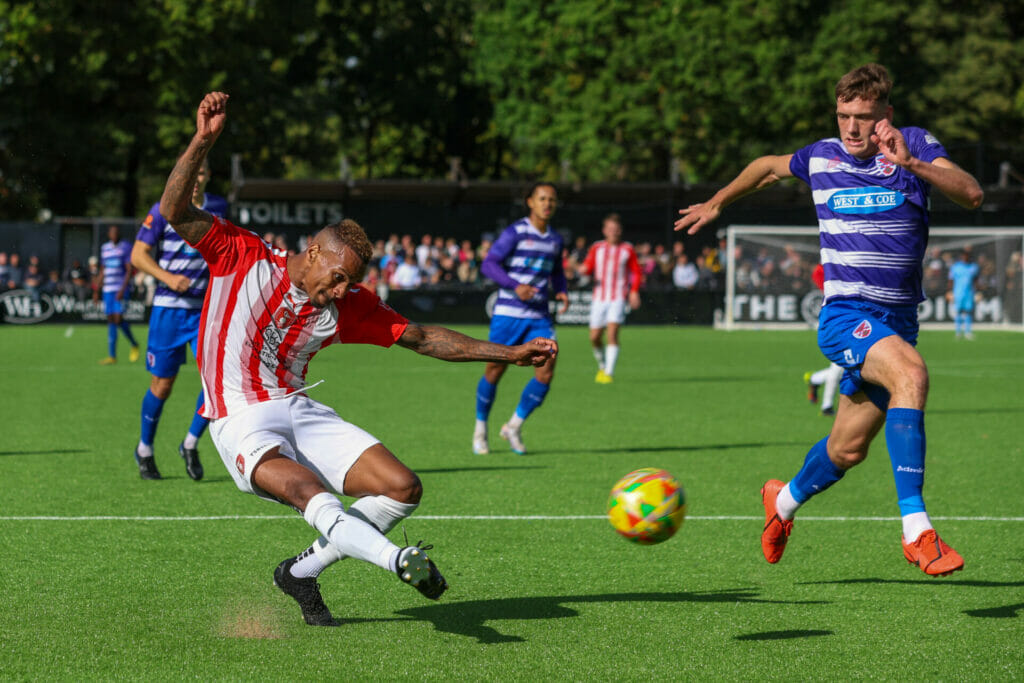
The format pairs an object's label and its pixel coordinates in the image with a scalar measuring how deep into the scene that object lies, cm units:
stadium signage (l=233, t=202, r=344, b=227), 3769
